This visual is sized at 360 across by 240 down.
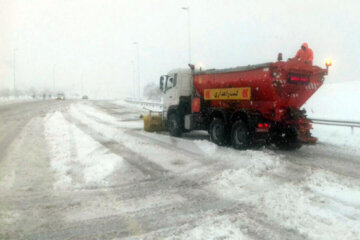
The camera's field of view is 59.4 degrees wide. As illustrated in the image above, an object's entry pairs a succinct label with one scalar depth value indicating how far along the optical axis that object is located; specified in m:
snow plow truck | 9.90
